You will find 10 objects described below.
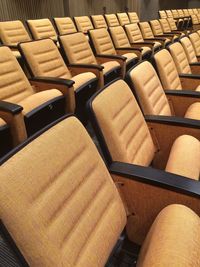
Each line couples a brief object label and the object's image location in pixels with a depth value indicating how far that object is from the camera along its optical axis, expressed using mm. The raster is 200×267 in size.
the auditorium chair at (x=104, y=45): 3342
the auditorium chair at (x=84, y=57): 2729
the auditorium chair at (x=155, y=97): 1528
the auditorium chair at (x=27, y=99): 1667
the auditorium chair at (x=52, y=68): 2324
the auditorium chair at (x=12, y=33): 3590
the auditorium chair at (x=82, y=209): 647
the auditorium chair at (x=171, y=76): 2043
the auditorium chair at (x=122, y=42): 3695
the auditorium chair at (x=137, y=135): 1099
